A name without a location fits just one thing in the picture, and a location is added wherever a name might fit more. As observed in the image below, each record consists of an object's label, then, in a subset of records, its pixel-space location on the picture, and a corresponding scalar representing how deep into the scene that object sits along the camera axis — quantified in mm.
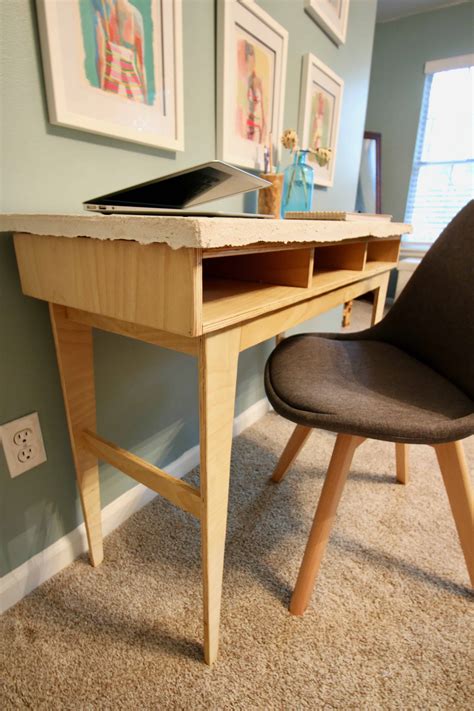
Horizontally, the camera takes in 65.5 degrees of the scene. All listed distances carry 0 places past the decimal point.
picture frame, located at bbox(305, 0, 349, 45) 1236
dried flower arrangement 1092
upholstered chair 622
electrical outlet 711
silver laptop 500
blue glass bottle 1143
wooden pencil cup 1035
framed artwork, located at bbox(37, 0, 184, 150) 618
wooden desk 429
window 3010
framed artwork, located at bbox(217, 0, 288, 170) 925
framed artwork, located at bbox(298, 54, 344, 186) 1304
